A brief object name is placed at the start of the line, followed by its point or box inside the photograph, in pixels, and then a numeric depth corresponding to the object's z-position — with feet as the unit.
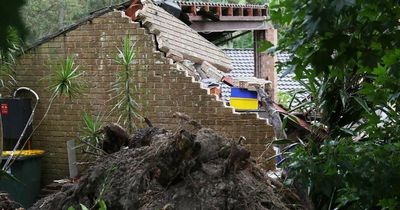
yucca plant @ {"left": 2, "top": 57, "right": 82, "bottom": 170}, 22.66
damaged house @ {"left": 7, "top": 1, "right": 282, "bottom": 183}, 23.39
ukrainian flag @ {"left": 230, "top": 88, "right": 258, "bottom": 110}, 24.36
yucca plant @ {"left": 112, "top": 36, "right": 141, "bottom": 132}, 22.74
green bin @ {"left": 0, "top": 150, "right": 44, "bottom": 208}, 23.48
